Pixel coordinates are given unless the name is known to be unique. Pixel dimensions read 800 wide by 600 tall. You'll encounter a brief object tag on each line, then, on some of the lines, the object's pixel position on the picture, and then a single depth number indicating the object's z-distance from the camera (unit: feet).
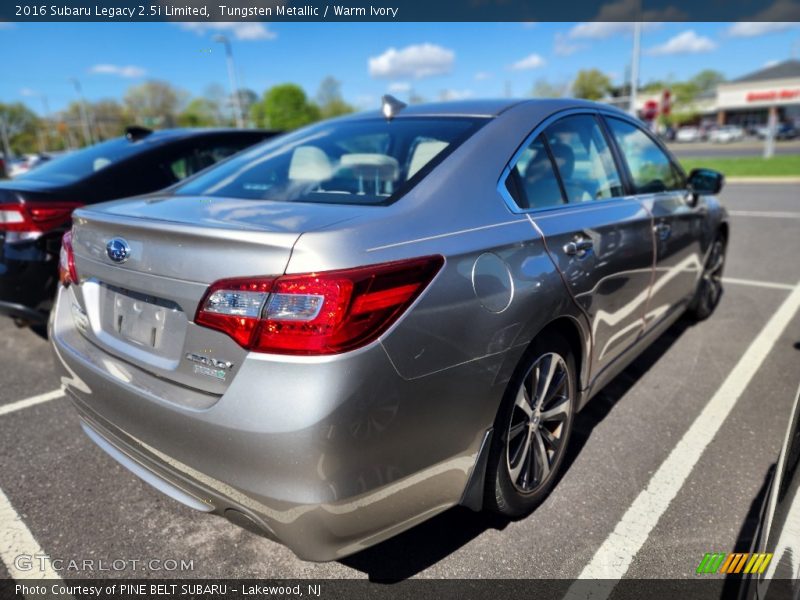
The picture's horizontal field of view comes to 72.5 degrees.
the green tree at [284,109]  274.77
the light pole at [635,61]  69.41
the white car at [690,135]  200.64
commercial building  205.90
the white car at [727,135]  176.55
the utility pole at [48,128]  296.10
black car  11.14
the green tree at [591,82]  250.57
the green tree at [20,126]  294.56
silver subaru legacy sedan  4.72
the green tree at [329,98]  288.10
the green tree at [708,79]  301.90
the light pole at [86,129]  230.44
